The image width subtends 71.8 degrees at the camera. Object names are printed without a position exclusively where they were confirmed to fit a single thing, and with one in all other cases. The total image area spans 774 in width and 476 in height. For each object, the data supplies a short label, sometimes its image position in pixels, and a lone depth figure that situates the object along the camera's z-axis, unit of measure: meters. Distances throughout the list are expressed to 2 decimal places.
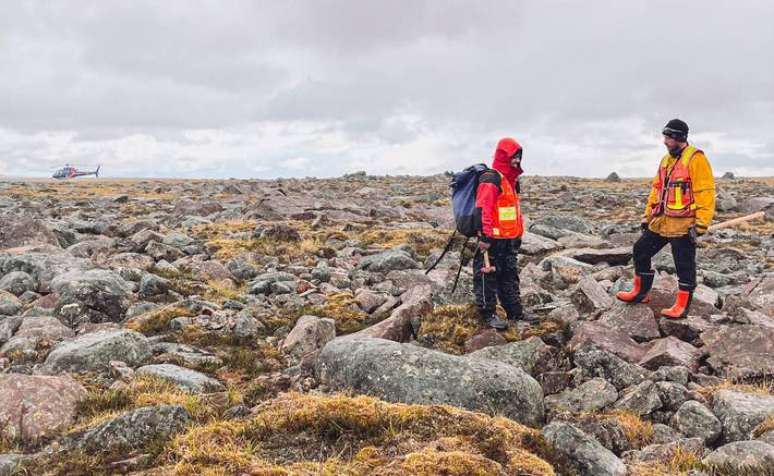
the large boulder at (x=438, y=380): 6.93
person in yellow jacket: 9.48
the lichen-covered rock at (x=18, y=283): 13.36
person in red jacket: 9.98
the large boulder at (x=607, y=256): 18.22
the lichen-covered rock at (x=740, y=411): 6.49
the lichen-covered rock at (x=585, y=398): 7.64
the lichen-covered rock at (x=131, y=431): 6.03
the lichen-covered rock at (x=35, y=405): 6.56
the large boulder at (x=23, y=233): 19.27
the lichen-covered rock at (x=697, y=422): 6.57
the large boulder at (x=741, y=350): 8.25
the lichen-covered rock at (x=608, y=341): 9.12
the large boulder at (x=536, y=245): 21.16
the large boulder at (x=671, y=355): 8.64
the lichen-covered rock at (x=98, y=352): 8.77
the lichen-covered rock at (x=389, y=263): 17.25
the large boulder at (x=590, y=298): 11.53
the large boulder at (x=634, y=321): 10.02
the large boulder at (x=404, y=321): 10.42
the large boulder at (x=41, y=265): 14.18
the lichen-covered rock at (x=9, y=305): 11.88
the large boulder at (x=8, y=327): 10.35
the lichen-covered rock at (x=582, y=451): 5.50
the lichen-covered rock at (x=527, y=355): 8.90
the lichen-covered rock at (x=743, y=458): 5.40
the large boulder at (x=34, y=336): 9.56
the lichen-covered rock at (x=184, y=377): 8.10
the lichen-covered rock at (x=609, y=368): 8.24
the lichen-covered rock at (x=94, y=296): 11.79
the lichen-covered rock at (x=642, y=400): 7.23
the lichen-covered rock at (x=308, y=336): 10.47
